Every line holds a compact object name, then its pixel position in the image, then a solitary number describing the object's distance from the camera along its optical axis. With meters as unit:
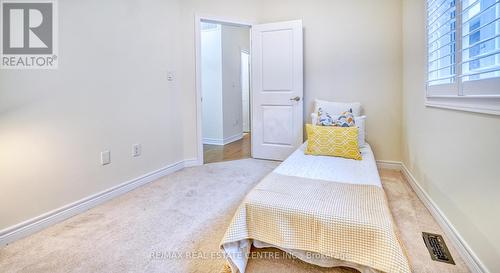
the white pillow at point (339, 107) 3.10
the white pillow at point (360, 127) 2.75
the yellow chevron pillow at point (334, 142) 2.33
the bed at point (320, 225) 1.18
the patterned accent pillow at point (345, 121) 2.65
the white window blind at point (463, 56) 1.23
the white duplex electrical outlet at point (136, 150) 2.65
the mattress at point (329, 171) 1.35
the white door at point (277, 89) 3.46
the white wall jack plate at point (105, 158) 2.31
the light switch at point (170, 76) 3.08
